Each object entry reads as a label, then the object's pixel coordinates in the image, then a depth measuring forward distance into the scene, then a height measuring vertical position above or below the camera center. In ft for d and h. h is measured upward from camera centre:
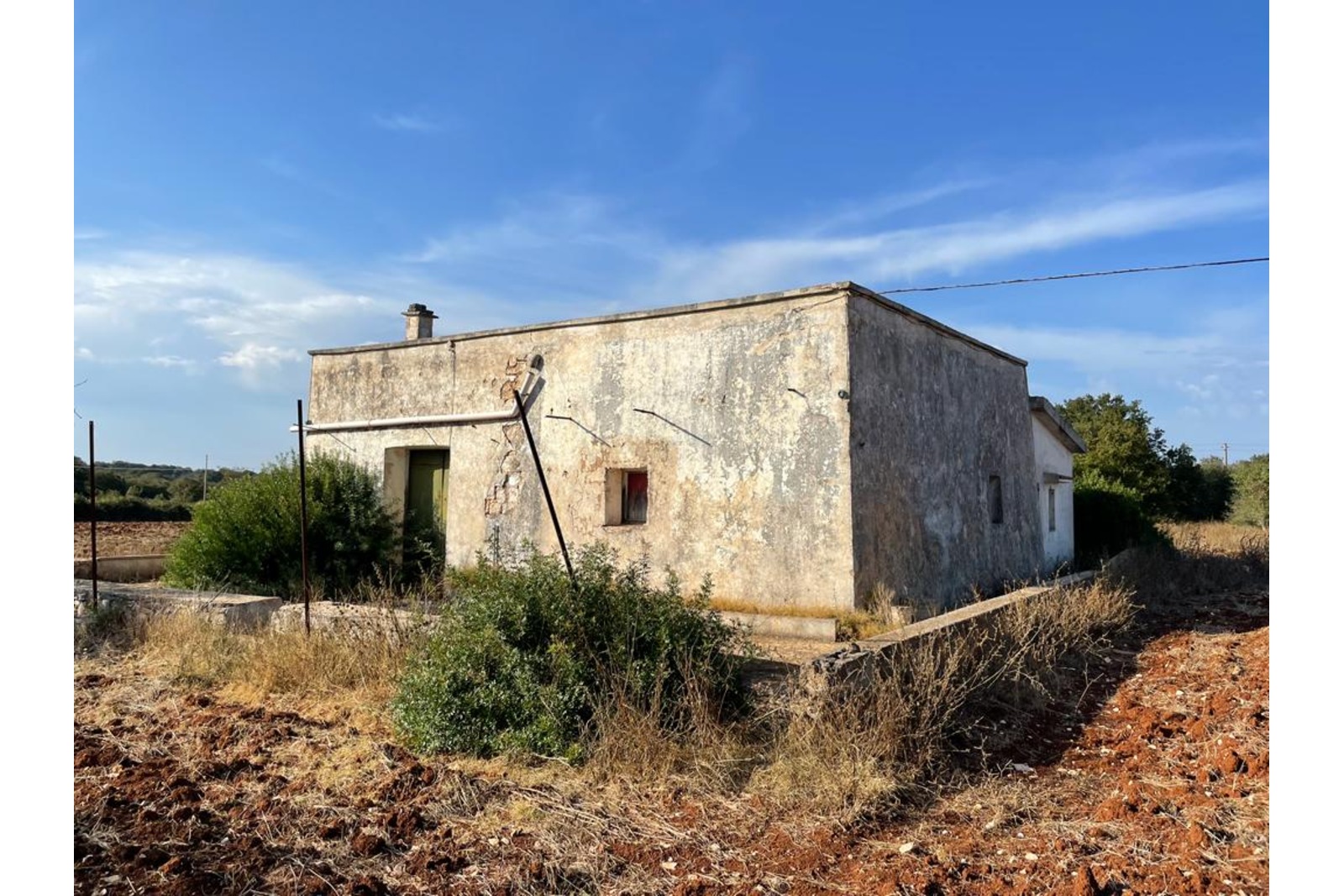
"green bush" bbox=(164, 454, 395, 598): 39.91 -3.22
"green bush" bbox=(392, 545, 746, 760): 18.71 -4.37
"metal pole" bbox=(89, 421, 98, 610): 28.87 -1.89
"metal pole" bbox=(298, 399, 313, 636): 26.61 -1.89
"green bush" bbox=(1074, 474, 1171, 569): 58.85 -4.23
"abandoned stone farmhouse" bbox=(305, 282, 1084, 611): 32.22 +1.00
